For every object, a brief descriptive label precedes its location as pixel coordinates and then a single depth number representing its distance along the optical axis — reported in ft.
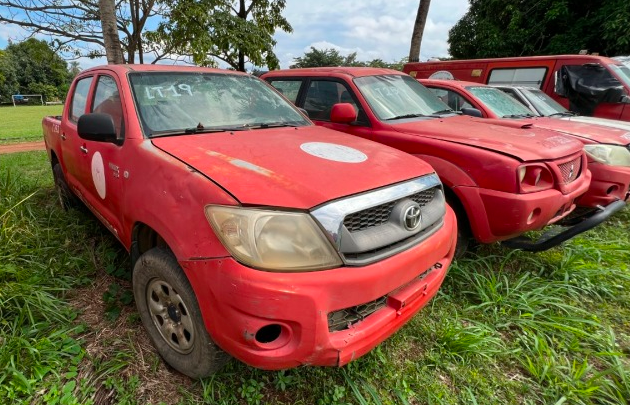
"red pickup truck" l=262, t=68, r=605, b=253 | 8.68
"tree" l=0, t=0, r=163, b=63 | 23.82
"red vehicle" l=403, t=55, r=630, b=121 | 20.77
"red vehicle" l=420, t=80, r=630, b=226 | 11.97
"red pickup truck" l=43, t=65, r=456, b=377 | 4.73
